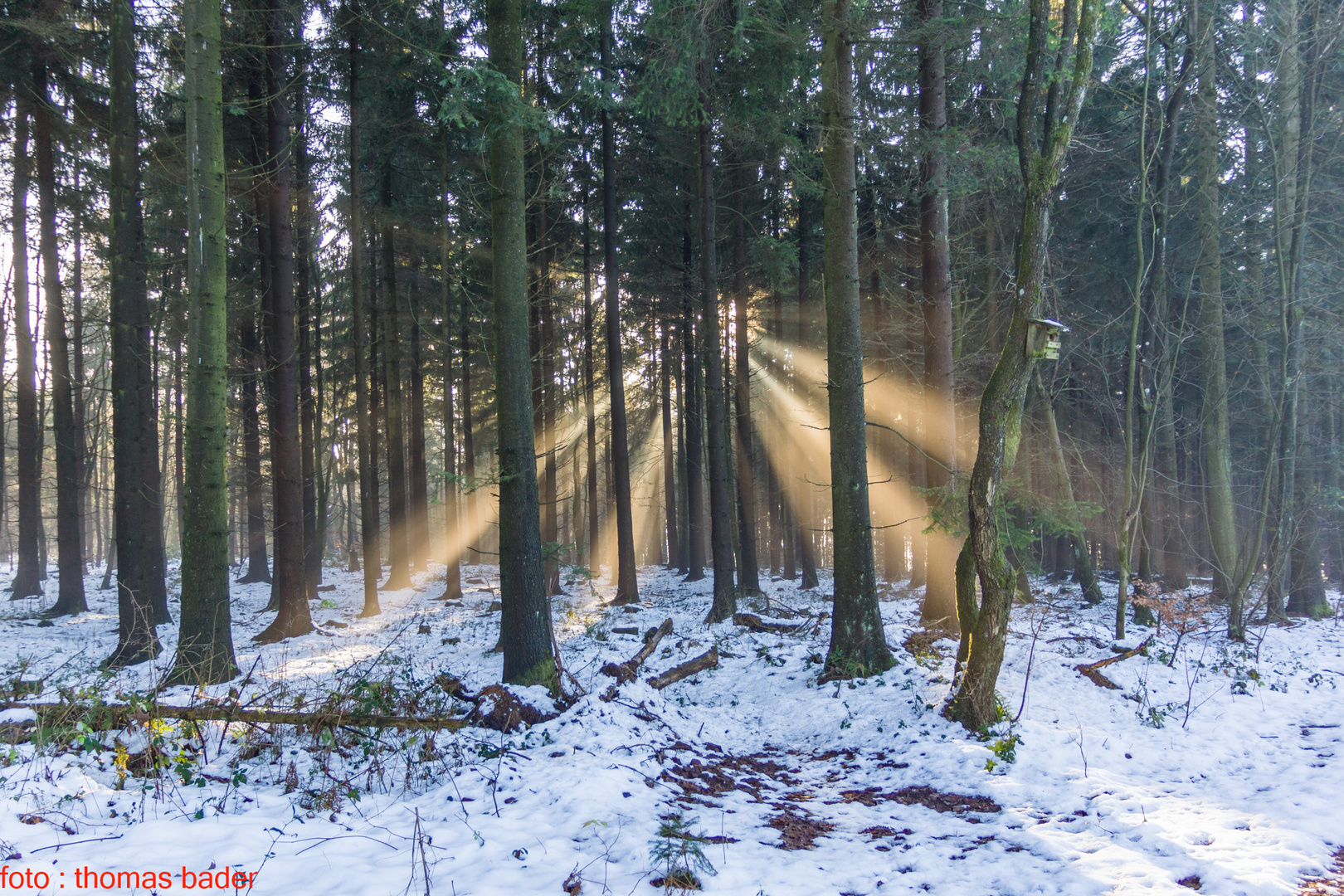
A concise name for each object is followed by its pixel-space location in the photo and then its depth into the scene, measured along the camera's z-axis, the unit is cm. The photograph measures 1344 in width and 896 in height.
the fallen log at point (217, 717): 462
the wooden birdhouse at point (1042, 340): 596
